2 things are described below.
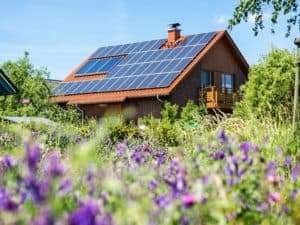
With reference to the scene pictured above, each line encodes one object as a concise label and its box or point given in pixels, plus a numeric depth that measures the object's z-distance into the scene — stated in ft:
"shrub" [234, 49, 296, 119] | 93.86
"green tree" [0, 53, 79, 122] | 125.49
